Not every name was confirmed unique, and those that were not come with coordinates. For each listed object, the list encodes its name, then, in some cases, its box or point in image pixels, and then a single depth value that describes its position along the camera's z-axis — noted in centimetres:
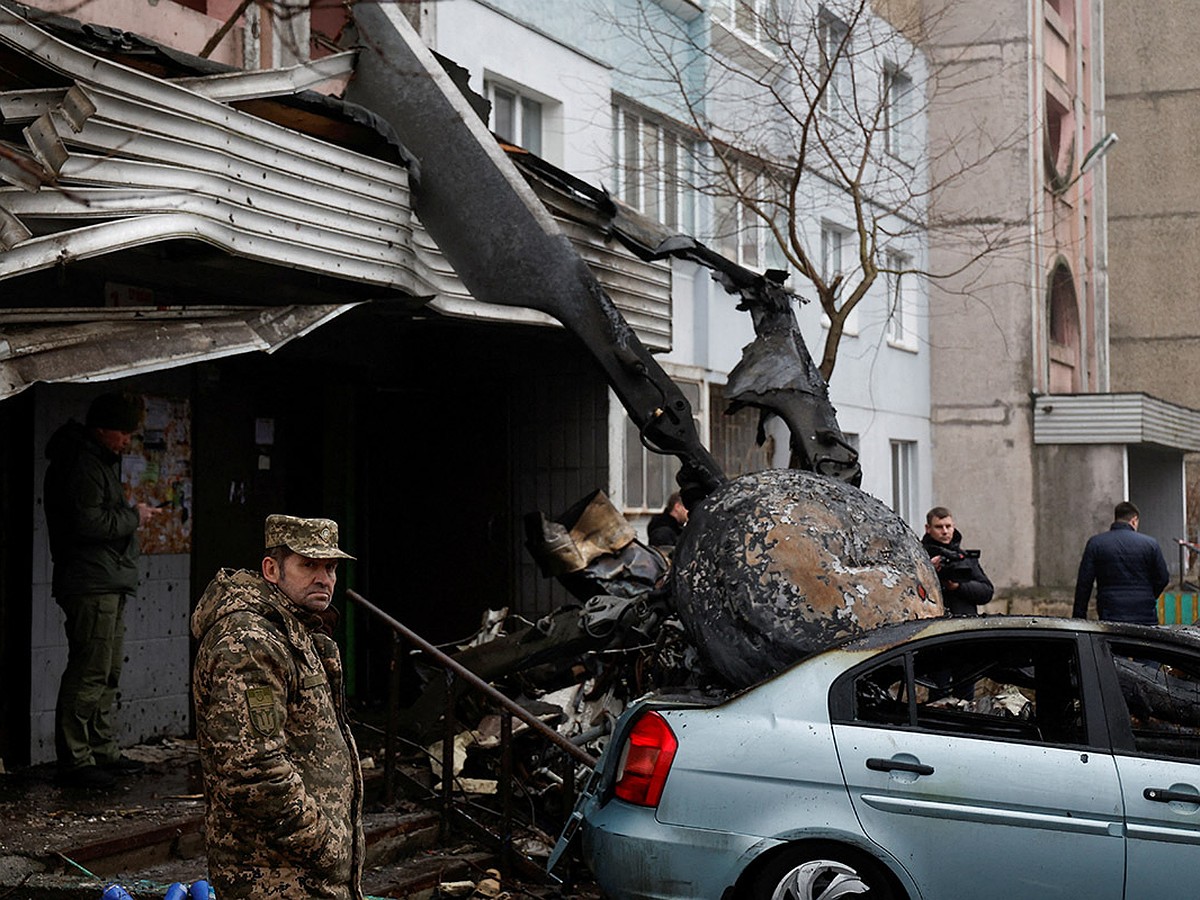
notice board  919
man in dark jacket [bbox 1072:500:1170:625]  1148
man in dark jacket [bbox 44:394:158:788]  740
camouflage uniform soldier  399
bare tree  1456
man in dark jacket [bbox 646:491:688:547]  1077
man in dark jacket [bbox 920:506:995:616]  1011
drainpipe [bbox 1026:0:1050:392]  2406
